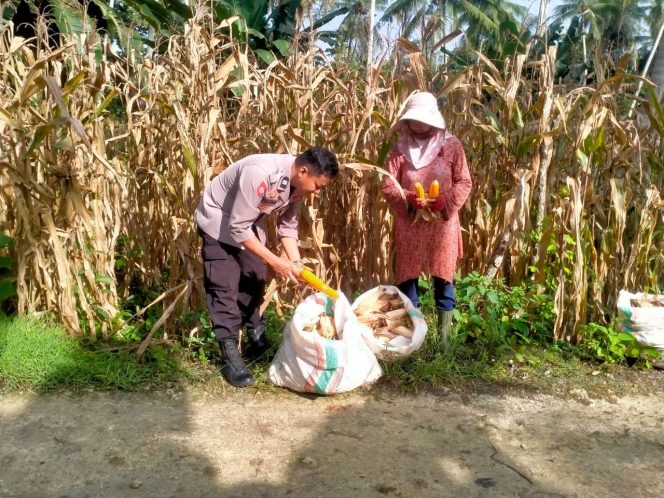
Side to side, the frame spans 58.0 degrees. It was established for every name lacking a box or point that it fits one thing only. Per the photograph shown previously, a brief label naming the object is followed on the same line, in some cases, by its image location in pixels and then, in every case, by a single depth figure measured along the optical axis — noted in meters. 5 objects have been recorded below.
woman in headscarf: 3.40
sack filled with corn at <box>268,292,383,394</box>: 2.98
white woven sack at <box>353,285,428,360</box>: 3.29
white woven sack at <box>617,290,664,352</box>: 3.52
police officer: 2.93
